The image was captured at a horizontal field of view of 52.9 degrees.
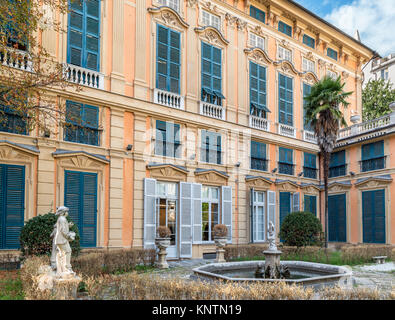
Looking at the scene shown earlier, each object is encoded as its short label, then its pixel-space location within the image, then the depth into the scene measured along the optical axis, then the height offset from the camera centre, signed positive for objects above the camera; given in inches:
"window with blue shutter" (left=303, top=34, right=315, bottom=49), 957.4 +376.7
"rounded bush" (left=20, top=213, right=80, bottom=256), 417.7 -44.7
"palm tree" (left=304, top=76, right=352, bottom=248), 756.6 +161.3
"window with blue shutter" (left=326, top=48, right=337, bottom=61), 1015.6 +367.0
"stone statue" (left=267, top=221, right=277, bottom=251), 455.1 -51.7
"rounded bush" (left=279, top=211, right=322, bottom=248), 692.1 -59.6
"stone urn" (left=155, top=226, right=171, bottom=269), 557.6 -67.8
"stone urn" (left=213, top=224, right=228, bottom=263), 608.7 -74.3
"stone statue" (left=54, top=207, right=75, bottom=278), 312.8 -37.0
